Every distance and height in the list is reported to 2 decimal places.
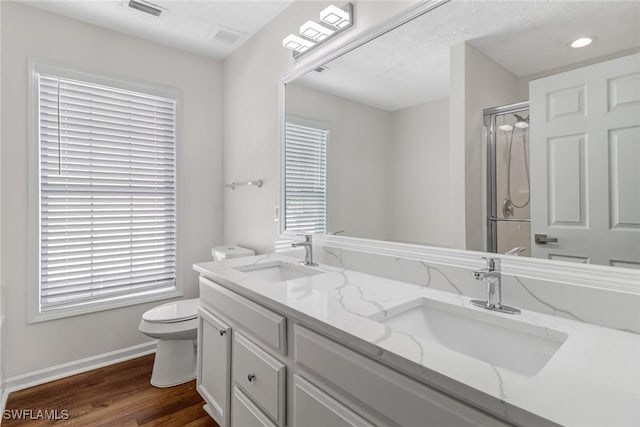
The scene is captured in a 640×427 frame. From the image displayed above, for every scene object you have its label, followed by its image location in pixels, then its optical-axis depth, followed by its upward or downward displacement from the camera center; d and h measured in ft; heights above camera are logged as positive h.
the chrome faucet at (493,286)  3.24 -0.74
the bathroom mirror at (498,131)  2.90 +0.99
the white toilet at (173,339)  6.43 -2.58
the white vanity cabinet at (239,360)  3.73 -1.99
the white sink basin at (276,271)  5.59 -1.00
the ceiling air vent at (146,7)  6.60 +4.45
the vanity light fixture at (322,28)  5.21 +3.29
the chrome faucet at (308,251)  5.75 -0.64
